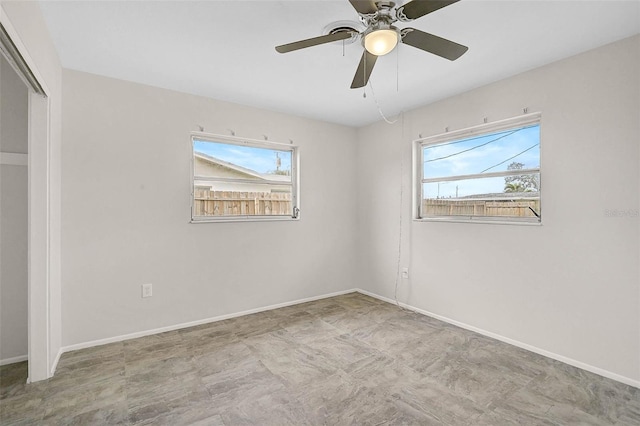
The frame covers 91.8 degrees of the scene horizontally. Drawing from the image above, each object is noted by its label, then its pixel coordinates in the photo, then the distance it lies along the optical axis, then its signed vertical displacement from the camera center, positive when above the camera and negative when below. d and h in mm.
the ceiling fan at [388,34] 1562 +1007
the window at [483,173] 2797 +391
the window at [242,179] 3402 +374
